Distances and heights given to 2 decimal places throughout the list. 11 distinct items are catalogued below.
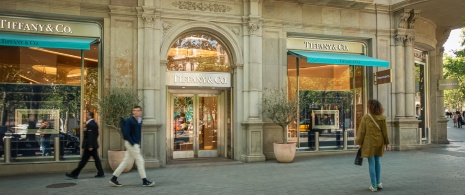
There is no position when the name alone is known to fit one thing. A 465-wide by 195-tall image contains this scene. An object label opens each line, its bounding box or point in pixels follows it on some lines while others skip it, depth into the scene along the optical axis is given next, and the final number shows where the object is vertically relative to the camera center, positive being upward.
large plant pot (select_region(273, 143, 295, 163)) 11.70 -1.30
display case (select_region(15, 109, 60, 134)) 10.66 -0.27
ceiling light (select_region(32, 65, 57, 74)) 10.93 +1.14
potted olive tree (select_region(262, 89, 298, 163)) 11.70 -0.28
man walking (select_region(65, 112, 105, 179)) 9.24 -0.80
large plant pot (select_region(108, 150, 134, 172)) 10.14 -1.28
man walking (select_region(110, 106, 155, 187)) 7.93 -0.71
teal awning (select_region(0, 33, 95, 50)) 9.83 +1.76
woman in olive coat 7.36 -0.55
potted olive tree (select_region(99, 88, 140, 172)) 10.16 -0.08
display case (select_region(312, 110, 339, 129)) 13.95 -0.37
